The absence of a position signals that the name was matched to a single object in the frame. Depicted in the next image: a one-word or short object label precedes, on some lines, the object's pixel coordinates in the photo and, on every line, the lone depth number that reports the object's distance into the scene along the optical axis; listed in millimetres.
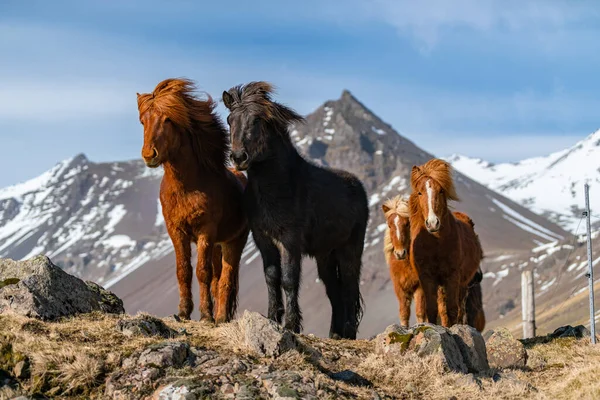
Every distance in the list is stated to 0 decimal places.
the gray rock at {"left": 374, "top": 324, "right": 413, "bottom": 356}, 11930
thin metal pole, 16109
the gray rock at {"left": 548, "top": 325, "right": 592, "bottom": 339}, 16991
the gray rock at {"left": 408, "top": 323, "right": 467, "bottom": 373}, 11758
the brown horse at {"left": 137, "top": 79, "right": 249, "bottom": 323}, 13438
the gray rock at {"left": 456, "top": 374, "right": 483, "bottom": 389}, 11245
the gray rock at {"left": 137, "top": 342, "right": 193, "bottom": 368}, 9859
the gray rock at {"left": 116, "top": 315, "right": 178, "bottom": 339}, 11156
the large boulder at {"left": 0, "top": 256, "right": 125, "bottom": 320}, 11648
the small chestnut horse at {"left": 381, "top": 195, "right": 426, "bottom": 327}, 18359
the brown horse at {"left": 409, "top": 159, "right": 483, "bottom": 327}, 15680
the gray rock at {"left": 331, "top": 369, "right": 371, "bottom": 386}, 10695
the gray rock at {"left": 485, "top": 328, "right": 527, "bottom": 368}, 13562
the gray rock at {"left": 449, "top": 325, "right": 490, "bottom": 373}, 12398
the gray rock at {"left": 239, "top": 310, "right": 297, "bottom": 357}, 10633
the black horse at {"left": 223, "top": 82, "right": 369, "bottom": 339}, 13453
